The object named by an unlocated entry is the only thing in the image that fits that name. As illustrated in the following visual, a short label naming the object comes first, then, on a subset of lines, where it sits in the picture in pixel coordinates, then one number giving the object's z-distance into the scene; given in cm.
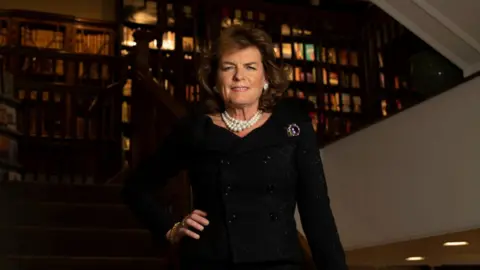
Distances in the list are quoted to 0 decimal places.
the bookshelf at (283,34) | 668
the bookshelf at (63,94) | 680
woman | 121
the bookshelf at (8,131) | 529
